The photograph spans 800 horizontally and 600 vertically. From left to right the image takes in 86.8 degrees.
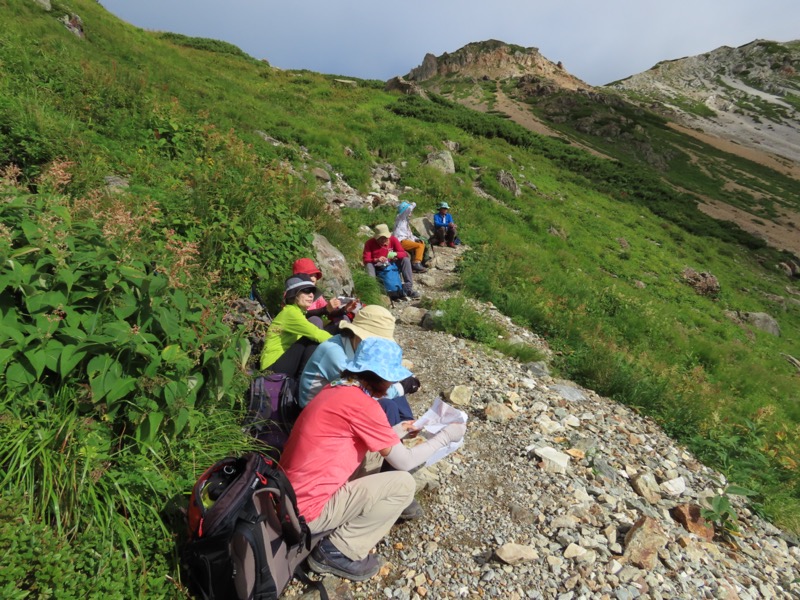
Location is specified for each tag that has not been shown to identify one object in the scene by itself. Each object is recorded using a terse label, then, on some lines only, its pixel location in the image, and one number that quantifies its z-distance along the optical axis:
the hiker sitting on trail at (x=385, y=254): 8.28
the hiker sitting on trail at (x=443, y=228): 11.45
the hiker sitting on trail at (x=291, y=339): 4.26
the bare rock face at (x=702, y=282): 17.22
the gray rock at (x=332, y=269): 6.66
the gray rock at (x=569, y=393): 5.78
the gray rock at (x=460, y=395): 5.12
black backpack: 2.16
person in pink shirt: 2.77
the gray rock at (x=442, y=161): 16.41
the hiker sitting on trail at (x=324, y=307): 5.20
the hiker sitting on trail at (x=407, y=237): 9.94
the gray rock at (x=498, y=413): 4.81
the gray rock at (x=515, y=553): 3.02
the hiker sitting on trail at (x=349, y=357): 3.59
